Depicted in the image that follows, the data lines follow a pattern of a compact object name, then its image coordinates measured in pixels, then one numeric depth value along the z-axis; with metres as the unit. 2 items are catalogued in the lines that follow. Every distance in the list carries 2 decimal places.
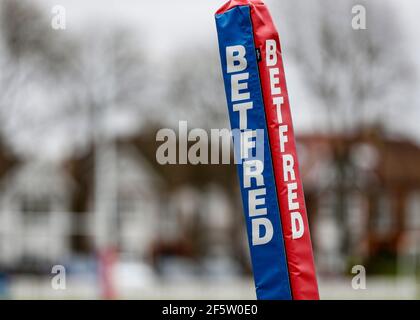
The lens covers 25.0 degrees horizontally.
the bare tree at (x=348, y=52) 23.50
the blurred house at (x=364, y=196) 36.12
